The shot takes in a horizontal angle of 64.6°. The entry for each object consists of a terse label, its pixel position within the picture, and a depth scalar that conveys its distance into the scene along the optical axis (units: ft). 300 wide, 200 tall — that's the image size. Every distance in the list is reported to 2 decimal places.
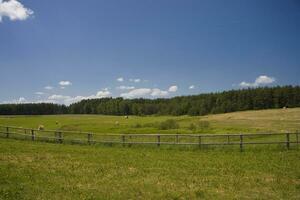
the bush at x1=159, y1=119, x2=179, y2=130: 145.86
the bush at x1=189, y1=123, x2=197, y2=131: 133.33
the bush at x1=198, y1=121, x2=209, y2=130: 143.22
